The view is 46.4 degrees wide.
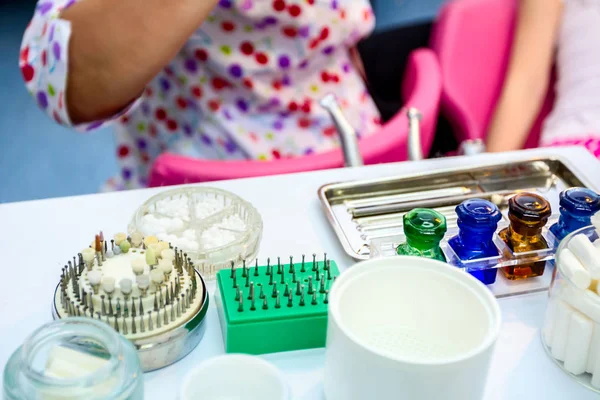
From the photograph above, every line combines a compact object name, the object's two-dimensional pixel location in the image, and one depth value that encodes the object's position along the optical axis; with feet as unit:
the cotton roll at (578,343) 1.44
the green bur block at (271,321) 1.50
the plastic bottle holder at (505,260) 1.70
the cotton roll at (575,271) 1.42
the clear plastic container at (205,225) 1.74
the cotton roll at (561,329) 1.48
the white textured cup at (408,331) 1.22
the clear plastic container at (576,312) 1.42
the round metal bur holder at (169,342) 1.44
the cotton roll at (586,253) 1.42
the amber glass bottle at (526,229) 1.69
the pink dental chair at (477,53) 3.32
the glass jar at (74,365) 1.21
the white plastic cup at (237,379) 1.37
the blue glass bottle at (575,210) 1.73
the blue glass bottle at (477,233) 1.66
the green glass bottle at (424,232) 1.62
